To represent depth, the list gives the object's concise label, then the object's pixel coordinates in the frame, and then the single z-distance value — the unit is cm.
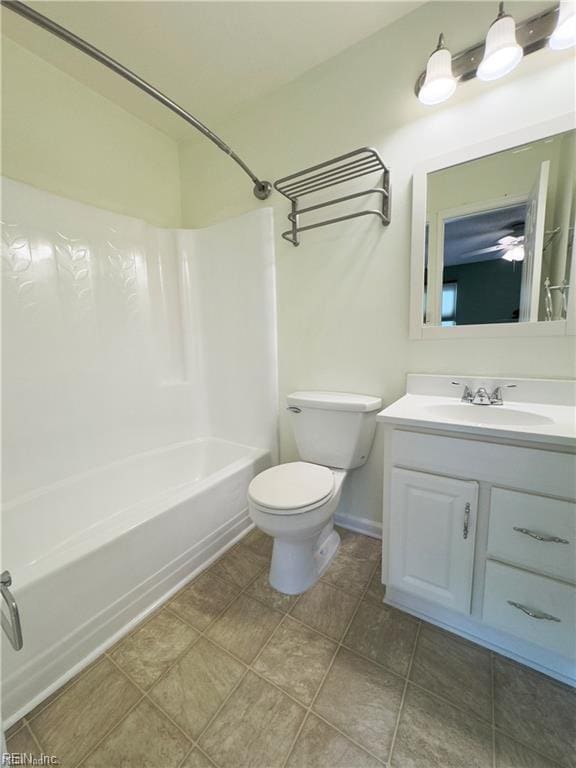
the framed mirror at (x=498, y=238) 111
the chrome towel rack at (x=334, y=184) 134
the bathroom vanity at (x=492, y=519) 85
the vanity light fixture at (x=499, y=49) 98
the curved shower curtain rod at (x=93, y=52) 85
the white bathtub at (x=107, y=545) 94
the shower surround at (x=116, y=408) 106
